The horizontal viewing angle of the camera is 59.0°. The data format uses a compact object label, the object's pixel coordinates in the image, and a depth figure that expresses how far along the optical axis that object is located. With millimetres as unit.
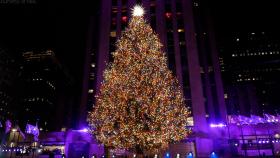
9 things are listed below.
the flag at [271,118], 33450
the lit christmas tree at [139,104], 16156
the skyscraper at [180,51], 42094
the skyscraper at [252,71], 81938
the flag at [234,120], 36131
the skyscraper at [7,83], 61100
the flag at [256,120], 34125
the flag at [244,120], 35122
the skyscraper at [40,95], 91688
